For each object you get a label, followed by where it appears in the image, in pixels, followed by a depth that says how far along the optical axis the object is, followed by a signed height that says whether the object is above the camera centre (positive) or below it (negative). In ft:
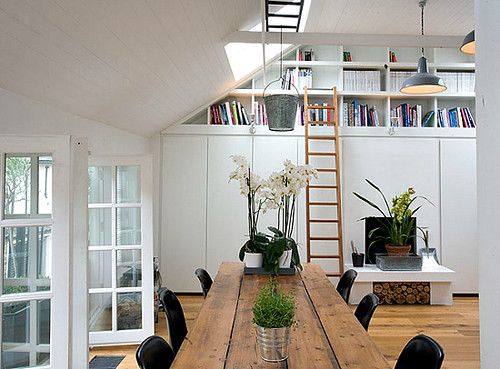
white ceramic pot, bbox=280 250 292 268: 9.34 -1.50
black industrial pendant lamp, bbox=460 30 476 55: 8.57 +3.00
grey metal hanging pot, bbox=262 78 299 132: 10.33 +2.00
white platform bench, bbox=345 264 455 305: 16.33 -3.40
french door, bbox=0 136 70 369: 7.44 -1.09
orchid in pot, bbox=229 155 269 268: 8.76 -0.25
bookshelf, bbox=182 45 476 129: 17.99 +4.83
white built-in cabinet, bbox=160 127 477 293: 17.85 +0.18
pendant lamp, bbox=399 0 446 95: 12.01 +3.08
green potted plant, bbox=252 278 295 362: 4.74 -1.52
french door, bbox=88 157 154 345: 12.10 -1.68
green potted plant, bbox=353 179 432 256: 16.85 -1.42
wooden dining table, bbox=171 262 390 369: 4.75 -1.90
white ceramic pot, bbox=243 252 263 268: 9.50 -1.54
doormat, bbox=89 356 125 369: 10.91 -4.46
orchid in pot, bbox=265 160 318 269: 8.56 +0.16
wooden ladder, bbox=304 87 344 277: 17.04 -0.05
